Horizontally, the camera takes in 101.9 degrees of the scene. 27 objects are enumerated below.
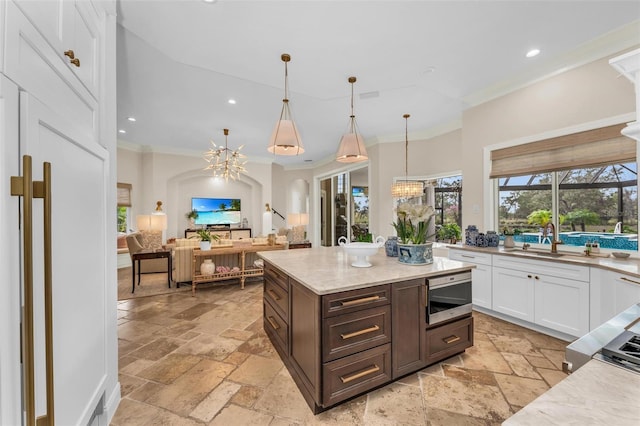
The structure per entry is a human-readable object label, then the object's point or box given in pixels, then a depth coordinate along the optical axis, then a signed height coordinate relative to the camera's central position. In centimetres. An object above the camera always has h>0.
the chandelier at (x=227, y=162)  557 +116
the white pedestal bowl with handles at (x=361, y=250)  200 -29
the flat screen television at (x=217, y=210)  775 +10
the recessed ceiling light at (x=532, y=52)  272 +169
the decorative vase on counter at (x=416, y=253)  213 -35
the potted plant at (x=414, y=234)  210 -19
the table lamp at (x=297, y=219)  667 -16
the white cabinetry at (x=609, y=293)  201 -68
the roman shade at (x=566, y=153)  252 +65
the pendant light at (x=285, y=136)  273 +81
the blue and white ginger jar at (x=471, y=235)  351 -33
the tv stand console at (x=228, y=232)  742 -56
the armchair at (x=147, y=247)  469 -69
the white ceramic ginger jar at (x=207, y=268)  427 -90
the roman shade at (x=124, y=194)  629 +48
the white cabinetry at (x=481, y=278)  314 -83
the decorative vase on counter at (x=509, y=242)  327 -39
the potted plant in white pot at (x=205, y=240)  427 -44
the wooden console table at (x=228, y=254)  425 -86
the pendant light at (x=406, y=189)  446 +40
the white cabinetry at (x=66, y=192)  79 +11
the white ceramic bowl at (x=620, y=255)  240 -41
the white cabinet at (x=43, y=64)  83 +58
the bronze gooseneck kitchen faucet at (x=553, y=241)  288 -34
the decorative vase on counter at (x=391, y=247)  256 -35
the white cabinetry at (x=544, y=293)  242 -84
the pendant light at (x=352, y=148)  320 +80
